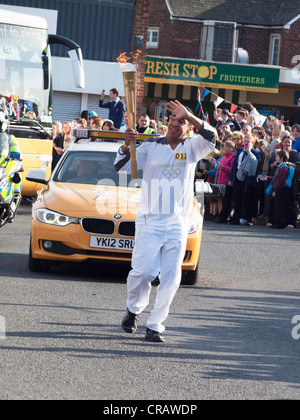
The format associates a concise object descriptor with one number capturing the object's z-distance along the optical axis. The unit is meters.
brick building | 45.12
